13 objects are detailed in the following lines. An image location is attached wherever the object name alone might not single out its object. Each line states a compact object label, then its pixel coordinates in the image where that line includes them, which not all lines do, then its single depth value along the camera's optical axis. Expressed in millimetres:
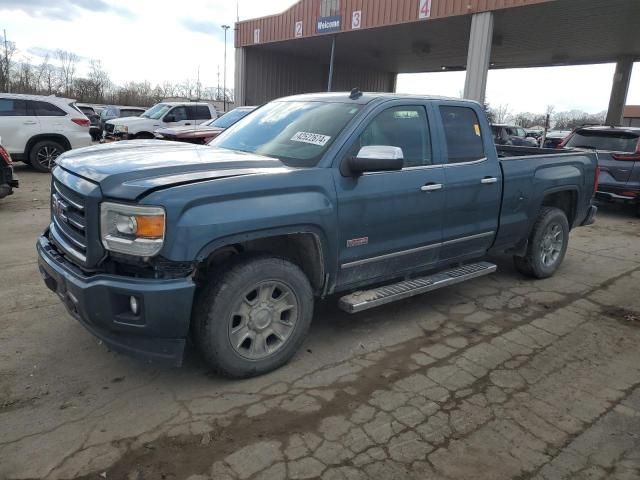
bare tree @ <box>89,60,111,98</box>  52700
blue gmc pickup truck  2846
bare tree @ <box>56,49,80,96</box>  54219
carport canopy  14117
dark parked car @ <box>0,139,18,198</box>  8078
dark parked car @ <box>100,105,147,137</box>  23700
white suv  12031
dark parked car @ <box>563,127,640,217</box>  9672
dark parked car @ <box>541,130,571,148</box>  19420
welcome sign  18281
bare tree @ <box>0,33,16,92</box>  41875
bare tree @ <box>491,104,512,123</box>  76638
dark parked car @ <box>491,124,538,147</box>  17359
